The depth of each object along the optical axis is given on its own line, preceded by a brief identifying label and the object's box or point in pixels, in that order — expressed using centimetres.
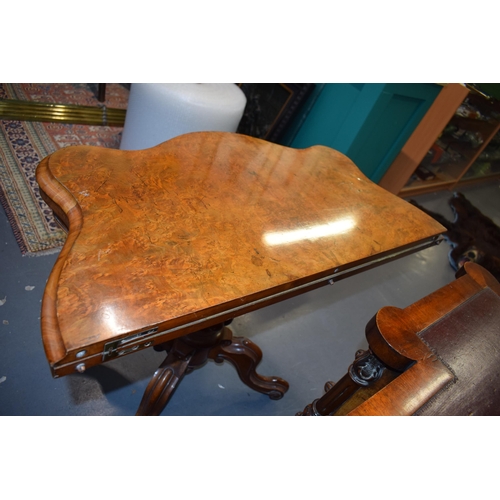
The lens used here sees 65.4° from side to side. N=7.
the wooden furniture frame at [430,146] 243
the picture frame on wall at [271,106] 233
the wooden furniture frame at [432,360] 72
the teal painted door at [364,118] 213
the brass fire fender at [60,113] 217
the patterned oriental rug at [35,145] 168
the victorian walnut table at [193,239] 68
